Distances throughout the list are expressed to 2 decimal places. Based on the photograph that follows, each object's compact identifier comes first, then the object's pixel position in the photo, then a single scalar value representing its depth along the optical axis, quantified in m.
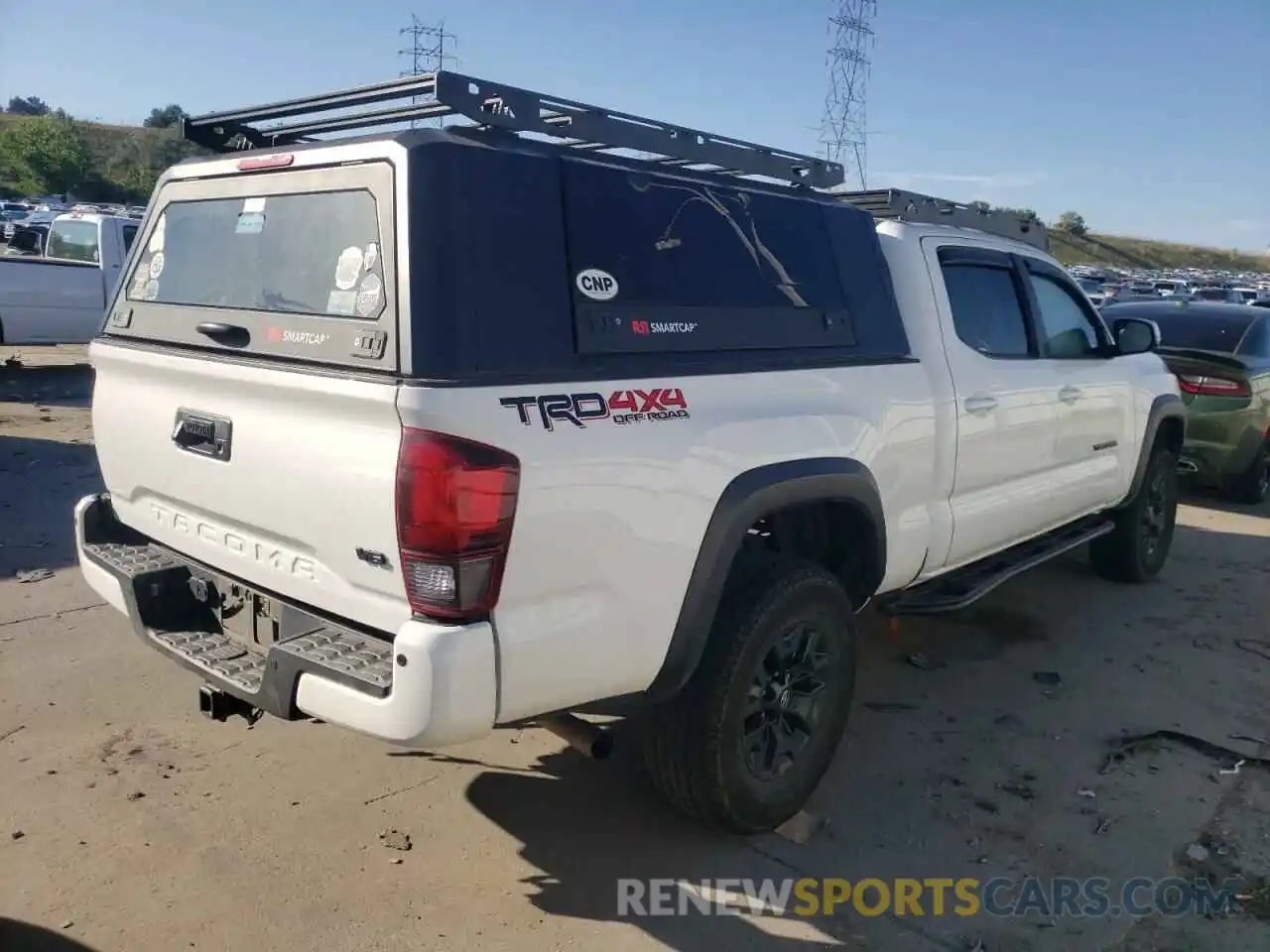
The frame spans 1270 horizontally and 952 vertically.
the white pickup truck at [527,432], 2.53
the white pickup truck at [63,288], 12.48
